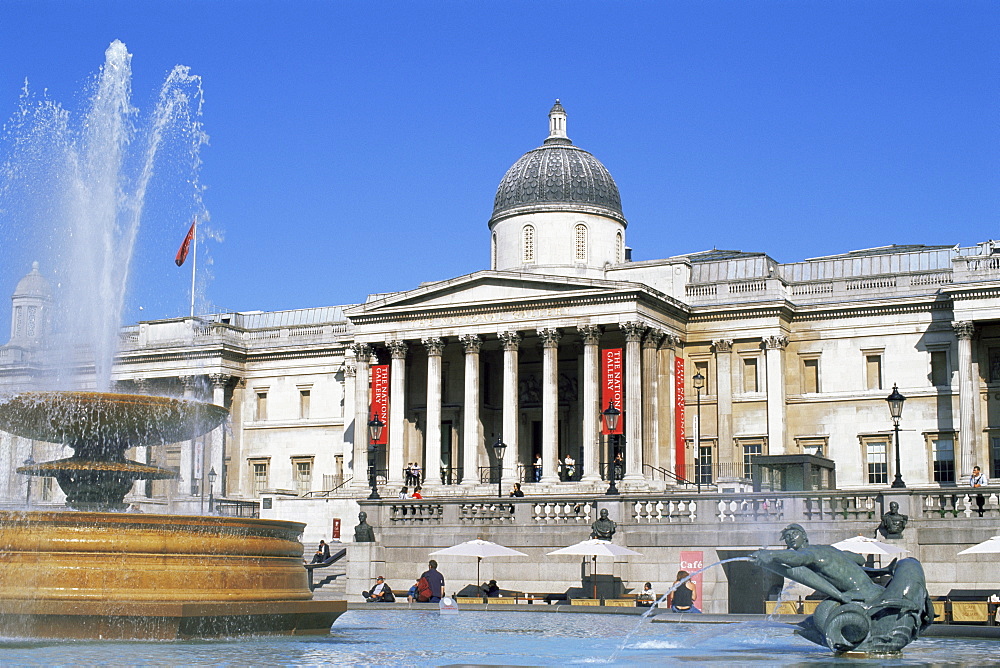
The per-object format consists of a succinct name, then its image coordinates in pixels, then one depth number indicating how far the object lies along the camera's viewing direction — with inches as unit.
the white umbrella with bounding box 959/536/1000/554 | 1315.2
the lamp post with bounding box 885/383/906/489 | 1617.9
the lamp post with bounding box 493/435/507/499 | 2107.0
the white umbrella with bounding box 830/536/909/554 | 1343.5
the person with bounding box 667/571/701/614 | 1293.1
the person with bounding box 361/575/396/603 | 1471.5
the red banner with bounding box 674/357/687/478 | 2438.5
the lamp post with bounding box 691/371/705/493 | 2305.6
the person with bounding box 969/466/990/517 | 2090.3
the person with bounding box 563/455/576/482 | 2383.1
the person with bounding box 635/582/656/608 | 1405.1
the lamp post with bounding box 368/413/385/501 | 1908.2
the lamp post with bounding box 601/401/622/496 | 1719.6
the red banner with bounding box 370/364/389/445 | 2524.6
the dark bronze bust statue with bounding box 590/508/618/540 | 1605.6
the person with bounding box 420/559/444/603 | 1438.2
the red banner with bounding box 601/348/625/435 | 2331.4
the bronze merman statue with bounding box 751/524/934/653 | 673.6
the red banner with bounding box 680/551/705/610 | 1546.5
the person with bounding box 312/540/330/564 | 1918.4
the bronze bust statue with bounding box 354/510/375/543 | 1735.2
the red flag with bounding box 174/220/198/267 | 2797.7
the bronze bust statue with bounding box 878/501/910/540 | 1427.2
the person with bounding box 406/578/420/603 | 1437.4
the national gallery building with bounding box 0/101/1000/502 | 2349.9
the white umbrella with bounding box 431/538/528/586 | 1588.3
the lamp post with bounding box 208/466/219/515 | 2669.3
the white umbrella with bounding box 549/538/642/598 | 1519.4
